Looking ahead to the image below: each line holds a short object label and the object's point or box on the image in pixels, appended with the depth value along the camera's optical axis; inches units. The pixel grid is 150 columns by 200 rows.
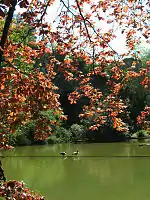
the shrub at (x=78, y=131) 820.6
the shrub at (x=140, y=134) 842.5
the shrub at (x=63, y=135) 794.8
